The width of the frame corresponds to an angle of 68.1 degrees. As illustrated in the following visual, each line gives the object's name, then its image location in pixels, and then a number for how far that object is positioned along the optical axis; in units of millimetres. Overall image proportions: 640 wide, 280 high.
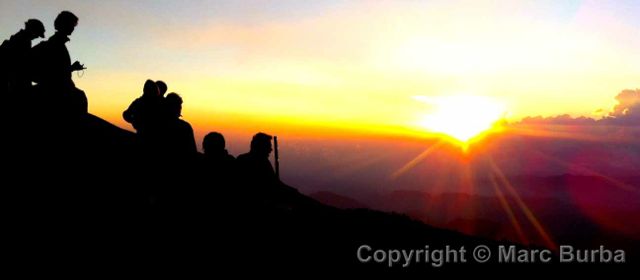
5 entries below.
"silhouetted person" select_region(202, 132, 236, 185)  10281
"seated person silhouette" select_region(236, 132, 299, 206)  11312
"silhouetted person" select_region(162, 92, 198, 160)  10141
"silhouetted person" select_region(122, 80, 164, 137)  10320
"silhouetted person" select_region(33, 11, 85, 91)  12964
